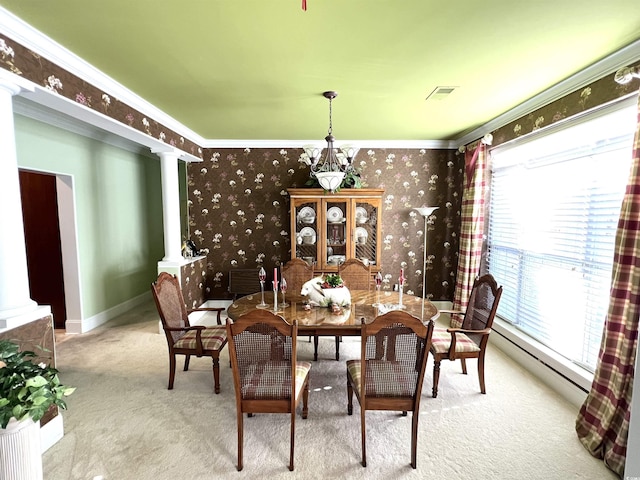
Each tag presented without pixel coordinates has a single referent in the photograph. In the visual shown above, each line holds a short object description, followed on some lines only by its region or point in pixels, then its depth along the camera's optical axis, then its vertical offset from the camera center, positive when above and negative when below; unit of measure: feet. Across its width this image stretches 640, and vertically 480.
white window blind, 7.44 -0.38
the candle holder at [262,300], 8.38 -2.42
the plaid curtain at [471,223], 12.01 -0.40
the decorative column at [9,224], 5.77 -0.17
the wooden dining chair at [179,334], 7.97 -3.22
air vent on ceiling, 8.50 +3.39
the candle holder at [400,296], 8.23 -2.28
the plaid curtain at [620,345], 5.78 -2.55
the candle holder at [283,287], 8.58 -2.04
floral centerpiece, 8.07 -2.08
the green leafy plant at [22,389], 4.30 -2.48
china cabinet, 13.37 -0.53
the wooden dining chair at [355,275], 11.18 -2.20
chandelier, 8.81 +1.62
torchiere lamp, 14.29 -2.63
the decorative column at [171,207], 12.38 +0.30
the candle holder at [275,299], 8.05 -2.21
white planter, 4.52 -3.51
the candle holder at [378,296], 8.49 -2.46
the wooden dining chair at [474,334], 7.81 -3.16
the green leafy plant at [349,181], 13.35 +1.41
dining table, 6.93 -2.47
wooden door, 12.42 -1.06
